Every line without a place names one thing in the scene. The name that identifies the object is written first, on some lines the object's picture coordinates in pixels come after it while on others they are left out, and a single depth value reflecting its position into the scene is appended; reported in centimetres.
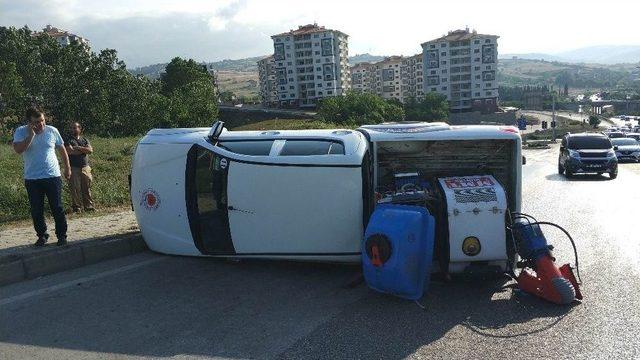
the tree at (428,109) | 9256
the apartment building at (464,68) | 11644
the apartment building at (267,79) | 15150
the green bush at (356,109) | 7138
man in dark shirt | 929
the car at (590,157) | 1820
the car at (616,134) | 3925
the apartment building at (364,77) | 15238
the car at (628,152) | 2697
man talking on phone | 658
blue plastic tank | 495
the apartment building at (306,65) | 12131
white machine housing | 535
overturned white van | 549
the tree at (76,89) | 4012
